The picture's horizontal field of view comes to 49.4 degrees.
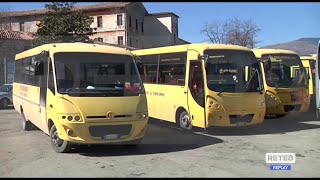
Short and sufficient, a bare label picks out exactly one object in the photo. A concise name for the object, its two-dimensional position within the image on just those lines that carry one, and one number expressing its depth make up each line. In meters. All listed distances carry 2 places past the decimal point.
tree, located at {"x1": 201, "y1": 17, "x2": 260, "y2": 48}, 34.45
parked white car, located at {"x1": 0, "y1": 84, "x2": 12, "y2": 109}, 18.91
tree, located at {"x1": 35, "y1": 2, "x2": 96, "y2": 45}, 23.73
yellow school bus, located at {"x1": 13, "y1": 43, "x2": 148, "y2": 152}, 6.90
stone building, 50.46
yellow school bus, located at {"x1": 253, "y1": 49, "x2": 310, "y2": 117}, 11.56
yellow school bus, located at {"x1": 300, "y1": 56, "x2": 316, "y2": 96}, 14.00
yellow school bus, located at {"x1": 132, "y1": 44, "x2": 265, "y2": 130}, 9.22
